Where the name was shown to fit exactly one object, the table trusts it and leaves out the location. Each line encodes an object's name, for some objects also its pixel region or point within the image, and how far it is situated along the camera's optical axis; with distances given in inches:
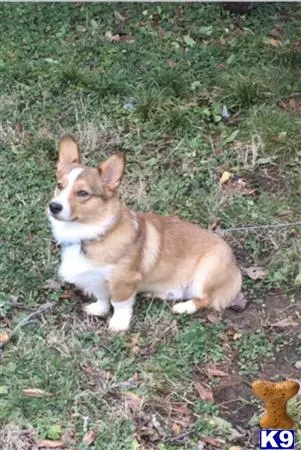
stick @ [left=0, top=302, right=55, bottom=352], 189.3
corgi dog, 180.1
